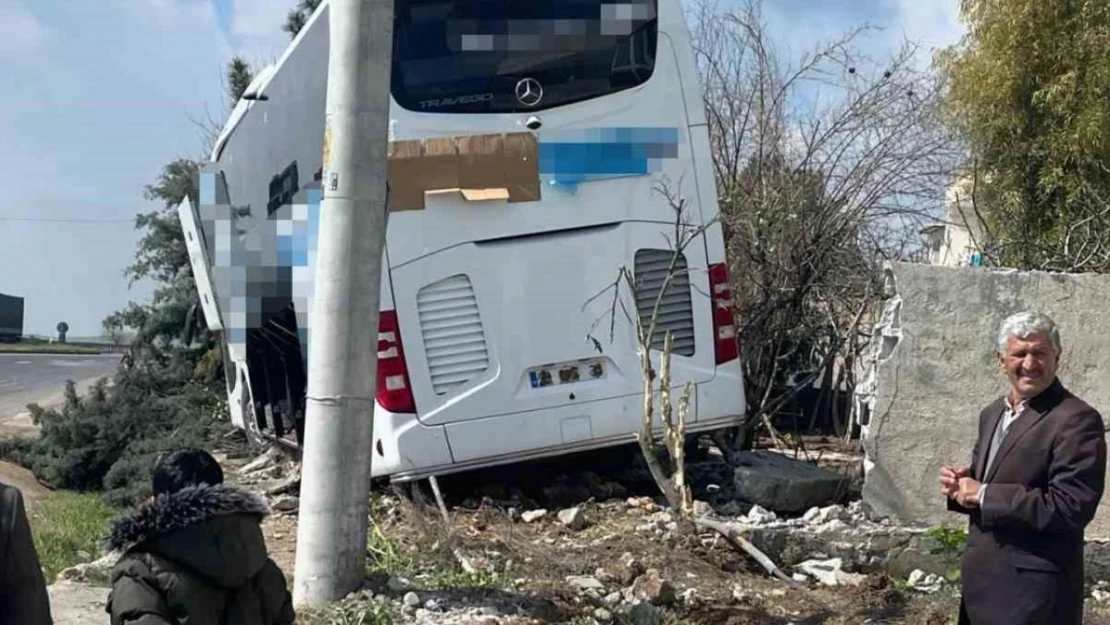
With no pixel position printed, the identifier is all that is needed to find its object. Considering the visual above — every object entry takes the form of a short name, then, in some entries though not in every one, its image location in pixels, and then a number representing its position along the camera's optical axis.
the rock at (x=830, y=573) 6.01
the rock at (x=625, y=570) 5.71
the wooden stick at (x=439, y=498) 6.44
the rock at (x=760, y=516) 6.57
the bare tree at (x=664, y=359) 6.28
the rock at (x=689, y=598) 5.43
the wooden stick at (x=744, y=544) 6.00
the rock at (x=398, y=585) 5.40
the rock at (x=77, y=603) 5.46
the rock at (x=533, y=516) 6.96
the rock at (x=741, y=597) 5.55
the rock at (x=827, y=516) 6.56
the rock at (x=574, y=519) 6.80
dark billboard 55.28
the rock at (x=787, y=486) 7.08
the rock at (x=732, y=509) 6.94
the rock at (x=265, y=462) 10.02
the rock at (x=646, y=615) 5.22
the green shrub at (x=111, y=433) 10.59
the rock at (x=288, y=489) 8.37
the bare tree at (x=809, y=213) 9.22
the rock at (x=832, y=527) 6.37
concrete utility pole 5.18
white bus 6.90
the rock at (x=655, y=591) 5.38
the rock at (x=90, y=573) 6.24
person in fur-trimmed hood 2.80
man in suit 3.43
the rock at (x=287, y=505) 7.82
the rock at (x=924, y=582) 6.05
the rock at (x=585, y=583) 5.59
